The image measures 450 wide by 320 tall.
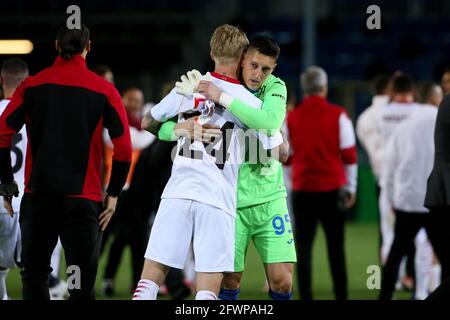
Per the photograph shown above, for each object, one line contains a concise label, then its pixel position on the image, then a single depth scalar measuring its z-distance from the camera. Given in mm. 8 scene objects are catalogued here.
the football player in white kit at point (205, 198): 11523
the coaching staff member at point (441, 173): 13445
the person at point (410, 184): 17500
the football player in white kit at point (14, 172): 14539
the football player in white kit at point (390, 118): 20484
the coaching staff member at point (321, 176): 18844
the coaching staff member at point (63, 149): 12281
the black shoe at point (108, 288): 20203
